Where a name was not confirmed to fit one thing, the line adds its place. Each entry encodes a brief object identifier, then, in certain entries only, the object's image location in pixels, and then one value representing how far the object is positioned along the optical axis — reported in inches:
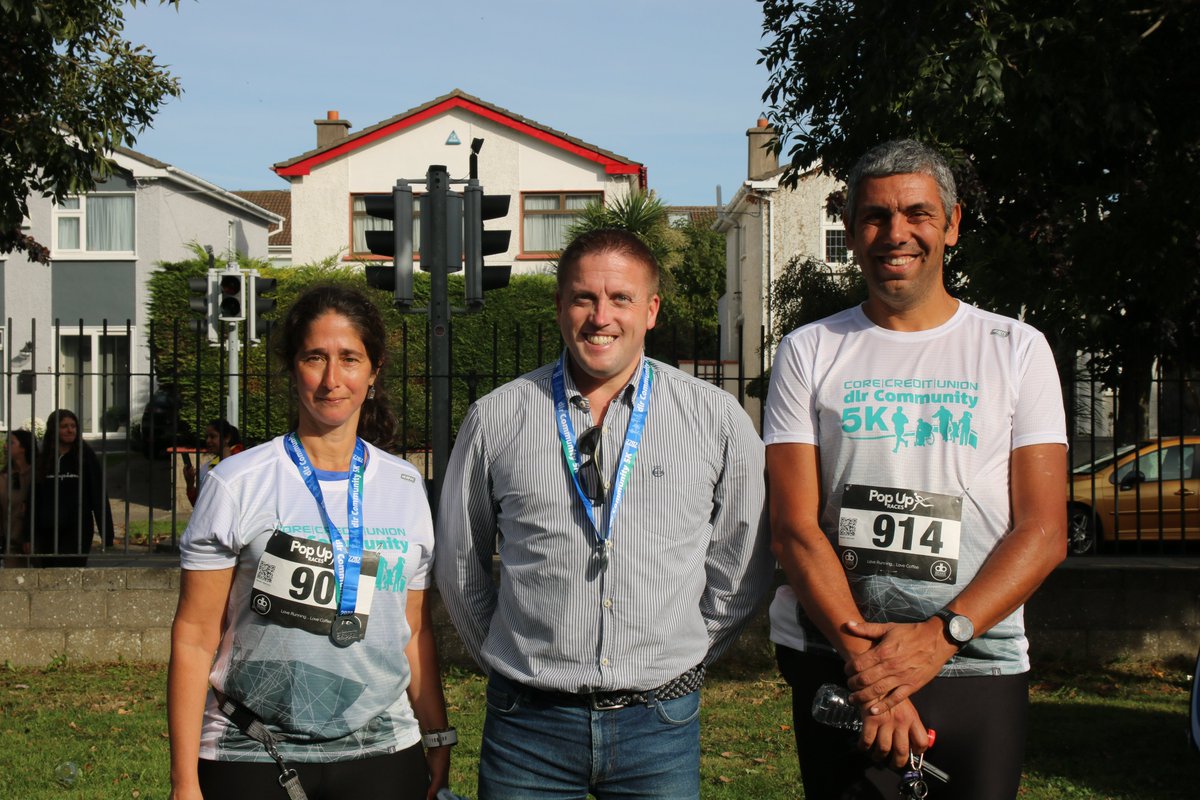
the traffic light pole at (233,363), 434.2
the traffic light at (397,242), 321.1
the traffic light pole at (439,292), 318.7
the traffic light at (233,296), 581.9
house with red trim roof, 1270.9
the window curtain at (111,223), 1151.6
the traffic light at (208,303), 586.6
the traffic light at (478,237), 319.9
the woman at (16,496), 350.6
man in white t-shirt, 110.0
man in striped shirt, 115.6
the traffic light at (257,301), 588.7
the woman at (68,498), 351.9
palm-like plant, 1176.2
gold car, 343.9
